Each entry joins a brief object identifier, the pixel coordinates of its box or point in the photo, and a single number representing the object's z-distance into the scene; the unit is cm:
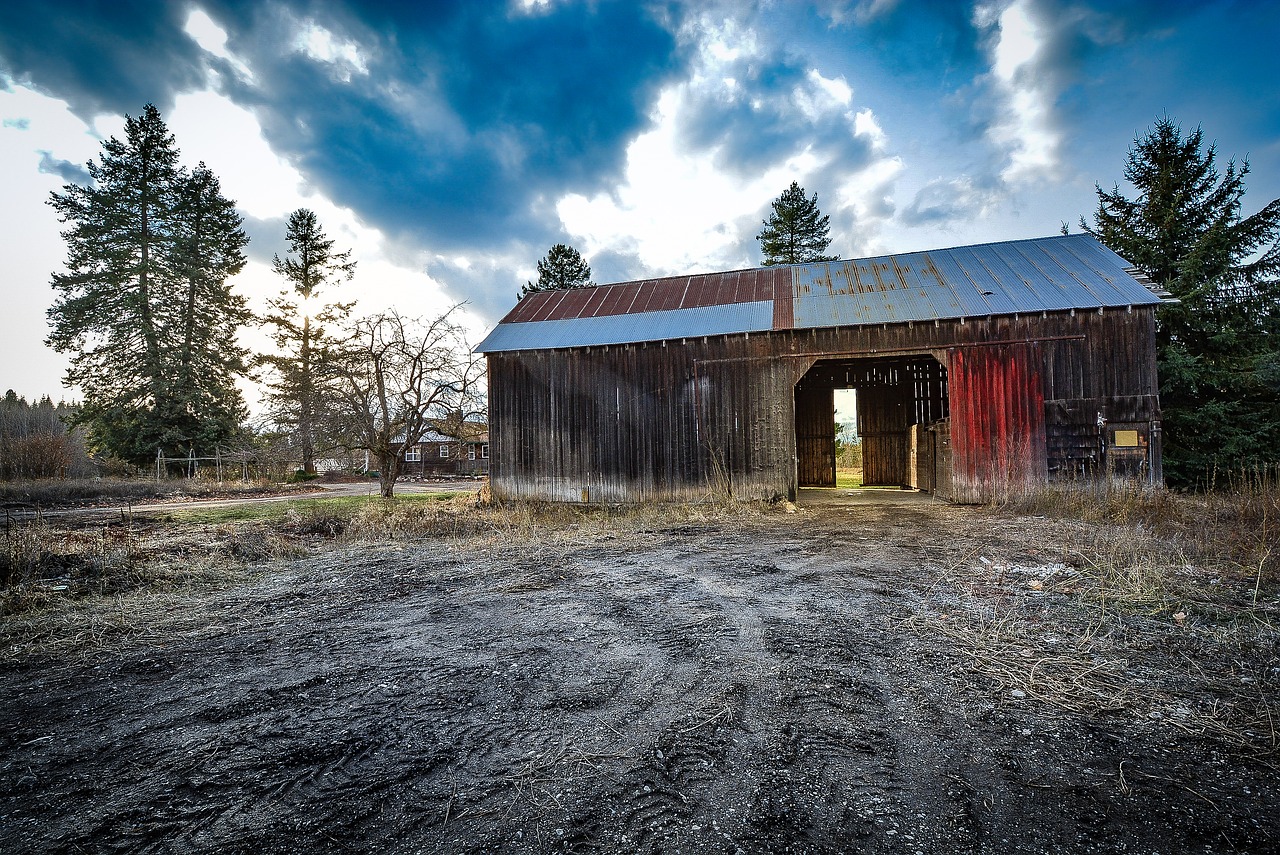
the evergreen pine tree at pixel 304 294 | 2628
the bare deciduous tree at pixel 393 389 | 1354
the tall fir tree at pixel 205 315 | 2247
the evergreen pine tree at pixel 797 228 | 2684
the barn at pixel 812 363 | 1059
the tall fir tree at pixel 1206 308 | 1286
